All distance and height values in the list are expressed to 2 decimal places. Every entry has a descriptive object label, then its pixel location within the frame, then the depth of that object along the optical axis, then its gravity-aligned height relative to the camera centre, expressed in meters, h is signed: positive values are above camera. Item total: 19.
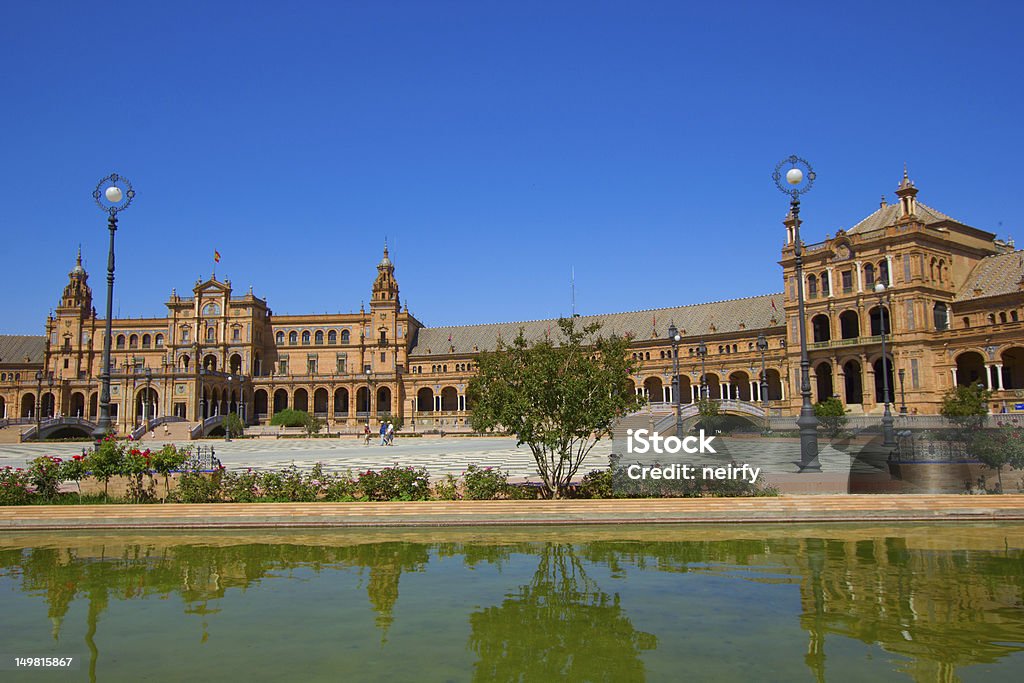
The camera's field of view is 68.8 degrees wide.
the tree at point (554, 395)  16.92 +1.01
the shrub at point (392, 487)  16.44 -0.99
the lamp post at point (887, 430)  23.16 +0.13
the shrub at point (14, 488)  16.12 -0.89
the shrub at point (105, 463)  16.75 -0.39
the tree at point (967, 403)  37.69 +1.54
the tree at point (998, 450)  16.66 -0.39
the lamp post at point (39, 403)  64.61 +4.28
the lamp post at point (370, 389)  91.12 +6.39
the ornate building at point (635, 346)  55.28 +9.76
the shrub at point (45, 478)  16.55 -0.70
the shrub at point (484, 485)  16.70 -1.02
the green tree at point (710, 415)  42.97 +1.32
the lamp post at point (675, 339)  32.58 +4.41
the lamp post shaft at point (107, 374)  18.50 +1.87
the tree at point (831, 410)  32.84 +1.56
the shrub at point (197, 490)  16.41 -1.01
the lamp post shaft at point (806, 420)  19.36 +0.40
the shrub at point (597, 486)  16.73 -1.07
